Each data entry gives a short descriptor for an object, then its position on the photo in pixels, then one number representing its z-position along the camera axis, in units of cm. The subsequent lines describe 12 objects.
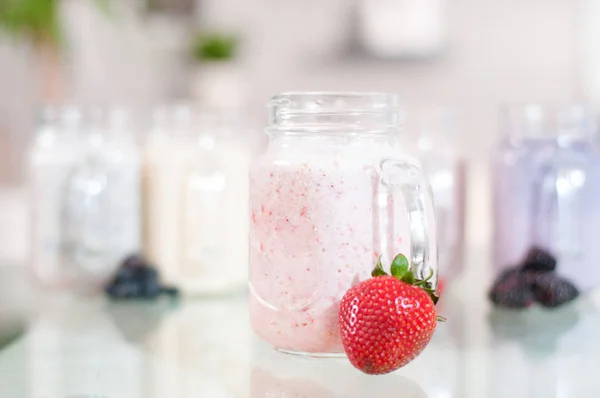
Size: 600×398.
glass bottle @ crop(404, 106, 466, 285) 79
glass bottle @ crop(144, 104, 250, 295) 80
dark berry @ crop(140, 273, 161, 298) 80
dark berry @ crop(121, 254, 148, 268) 81
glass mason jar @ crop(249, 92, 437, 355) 61
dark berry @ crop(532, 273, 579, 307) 75
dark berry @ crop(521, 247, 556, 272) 75
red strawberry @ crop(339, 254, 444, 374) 57
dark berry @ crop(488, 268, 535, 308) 75
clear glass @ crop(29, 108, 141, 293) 81
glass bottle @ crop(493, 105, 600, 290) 77
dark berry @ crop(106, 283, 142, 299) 80
